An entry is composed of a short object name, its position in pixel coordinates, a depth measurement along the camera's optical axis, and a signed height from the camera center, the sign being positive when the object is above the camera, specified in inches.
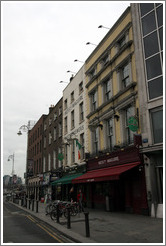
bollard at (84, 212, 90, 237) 354.6 -94.9
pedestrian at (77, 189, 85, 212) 689.5 -120.6
